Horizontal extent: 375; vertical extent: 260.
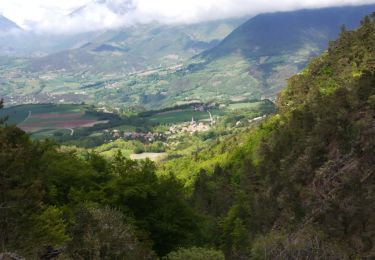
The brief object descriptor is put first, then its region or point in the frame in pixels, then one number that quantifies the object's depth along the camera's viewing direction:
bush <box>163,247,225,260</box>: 23.71
